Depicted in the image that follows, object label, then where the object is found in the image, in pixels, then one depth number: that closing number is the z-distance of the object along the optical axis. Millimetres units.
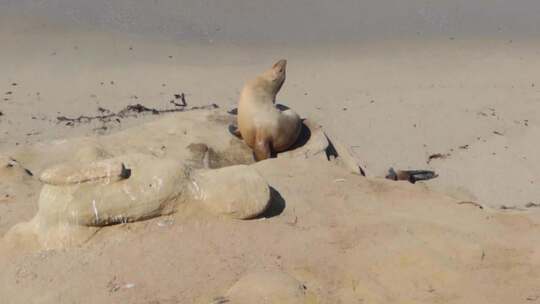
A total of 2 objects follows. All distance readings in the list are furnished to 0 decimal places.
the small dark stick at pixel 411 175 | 15602
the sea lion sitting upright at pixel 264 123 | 15117
